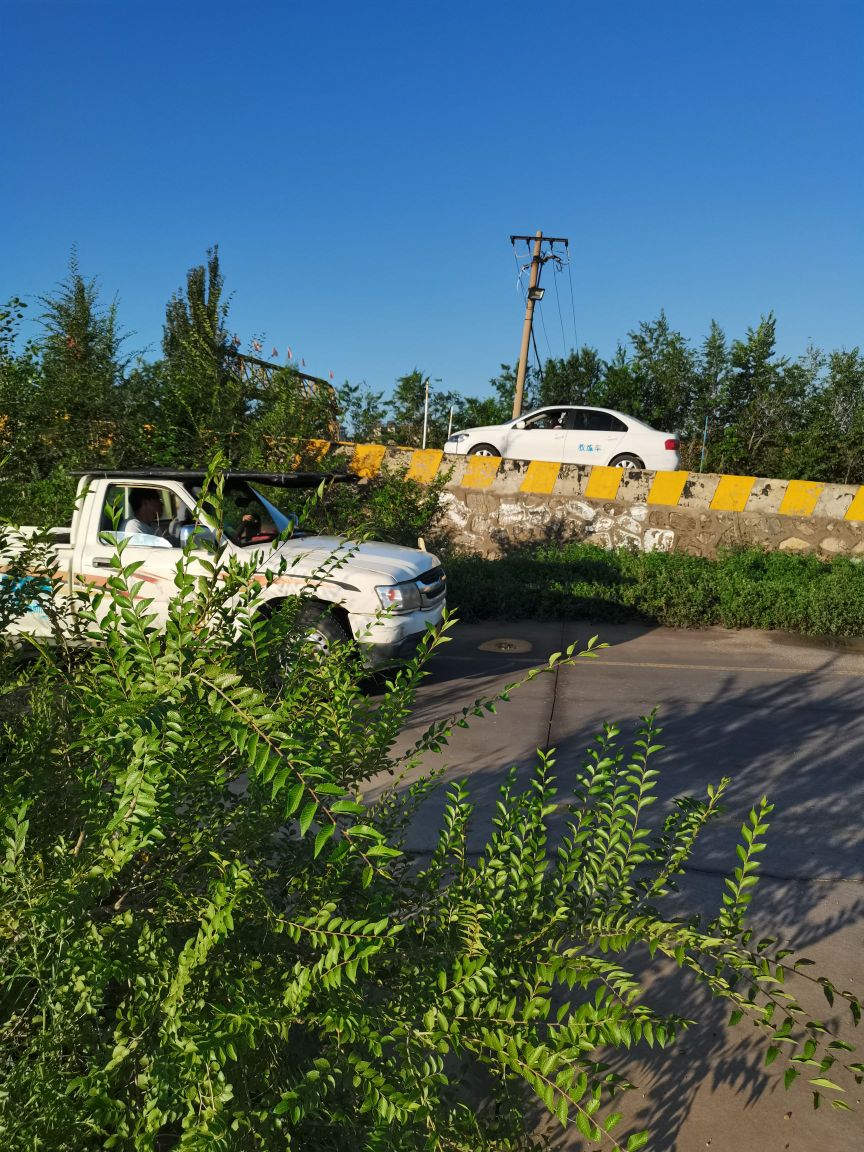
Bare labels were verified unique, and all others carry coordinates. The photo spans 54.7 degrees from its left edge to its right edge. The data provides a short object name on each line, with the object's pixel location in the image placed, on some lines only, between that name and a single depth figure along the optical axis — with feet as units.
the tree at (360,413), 44.92
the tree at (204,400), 37.04
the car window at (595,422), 56.49
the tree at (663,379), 76.64
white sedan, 54.29
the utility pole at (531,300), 90.22
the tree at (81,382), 34.60
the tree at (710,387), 74.18
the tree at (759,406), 66.74
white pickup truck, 22.15
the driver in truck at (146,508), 23.34
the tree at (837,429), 59.16
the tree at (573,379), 85.25
